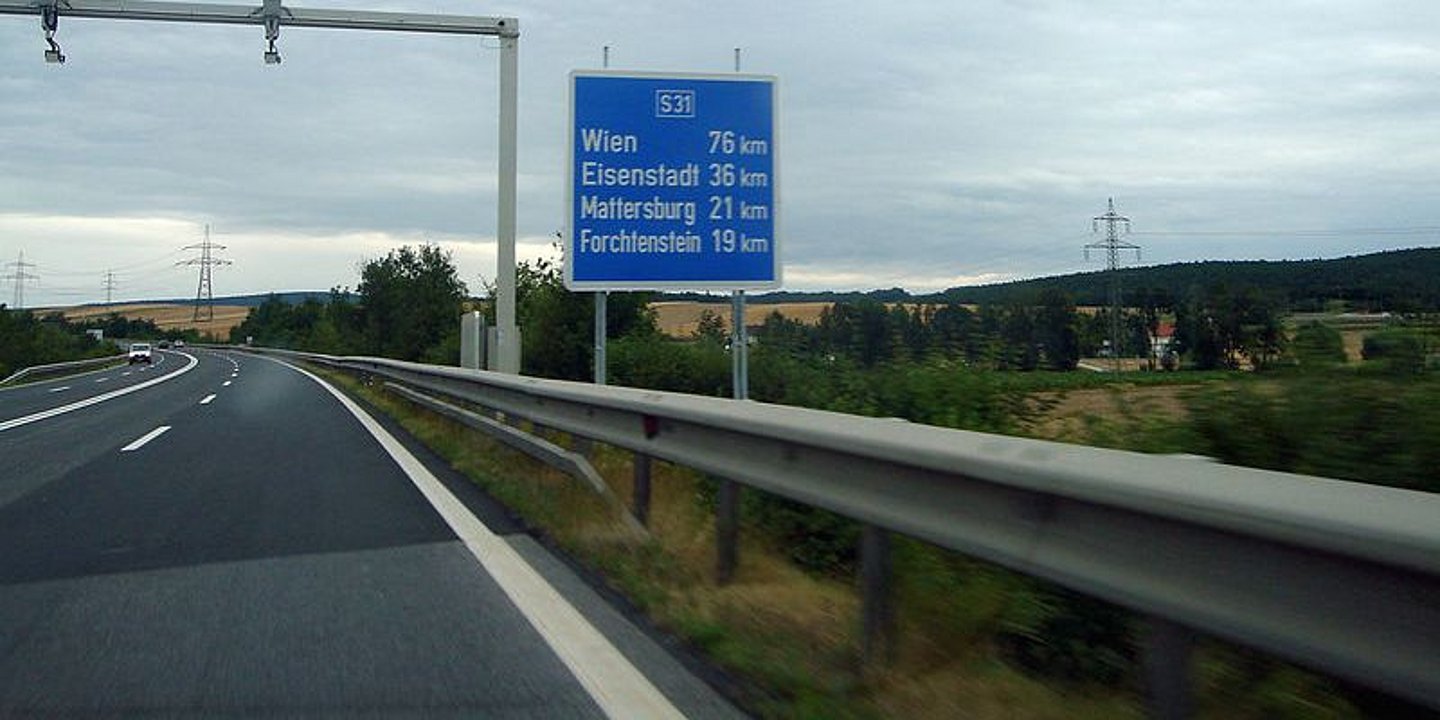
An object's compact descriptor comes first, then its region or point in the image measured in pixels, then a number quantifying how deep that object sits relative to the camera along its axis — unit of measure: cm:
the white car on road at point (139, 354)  7713
